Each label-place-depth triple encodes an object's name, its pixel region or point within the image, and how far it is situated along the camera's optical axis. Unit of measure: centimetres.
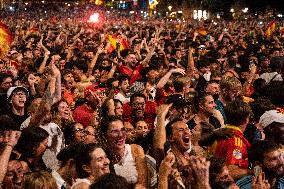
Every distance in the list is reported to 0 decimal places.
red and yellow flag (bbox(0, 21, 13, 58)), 1604
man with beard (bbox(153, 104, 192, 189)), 752
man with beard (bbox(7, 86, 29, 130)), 1015
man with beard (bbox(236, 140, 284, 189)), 670
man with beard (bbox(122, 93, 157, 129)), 1060
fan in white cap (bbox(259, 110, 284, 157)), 786
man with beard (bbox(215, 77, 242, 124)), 1081
